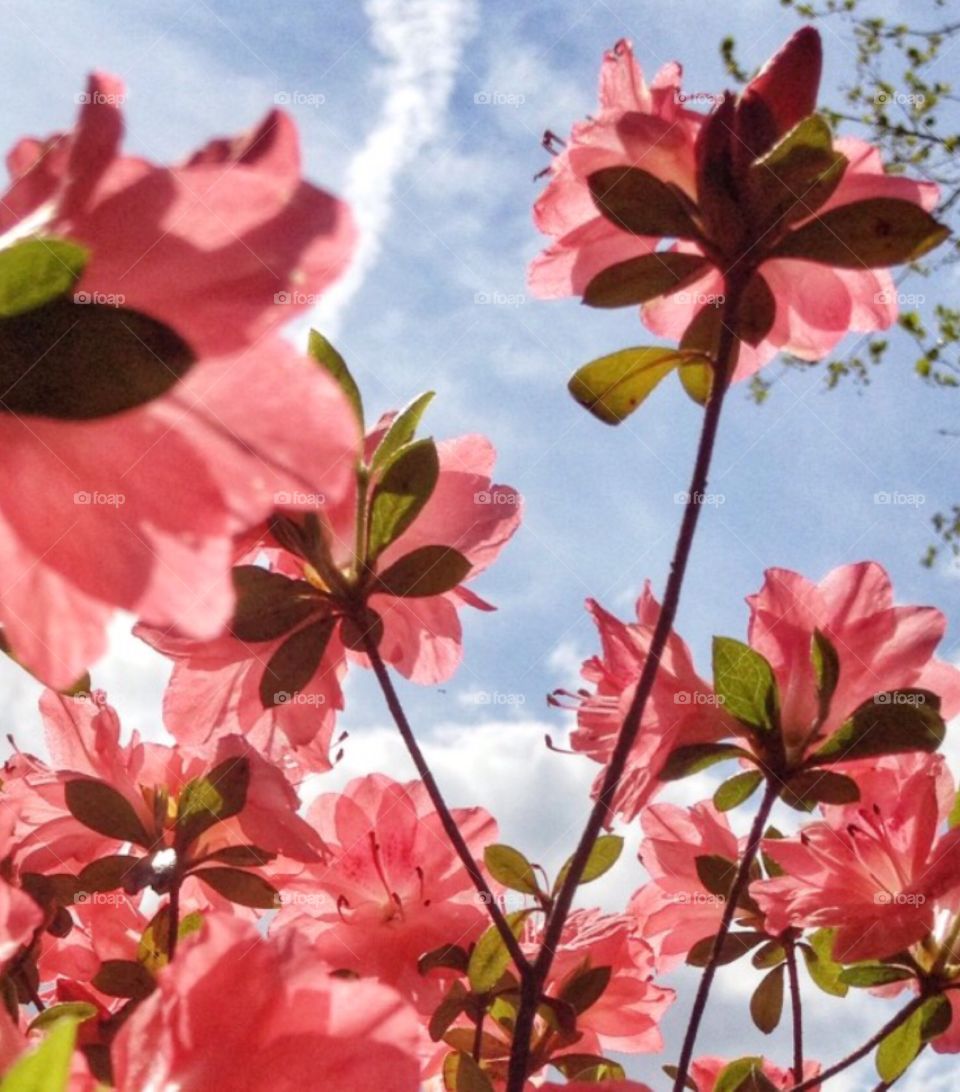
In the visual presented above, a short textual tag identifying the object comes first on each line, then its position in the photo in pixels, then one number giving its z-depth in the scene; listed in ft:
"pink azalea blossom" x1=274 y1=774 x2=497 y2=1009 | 1.39
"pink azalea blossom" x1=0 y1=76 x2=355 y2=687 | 0.69
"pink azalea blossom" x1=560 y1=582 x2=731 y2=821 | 1.27
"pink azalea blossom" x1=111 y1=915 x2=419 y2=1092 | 0.81
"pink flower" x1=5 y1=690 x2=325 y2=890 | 1.27
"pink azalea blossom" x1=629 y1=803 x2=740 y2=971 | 1.48
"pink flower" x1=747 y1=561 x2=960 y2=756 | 1.31
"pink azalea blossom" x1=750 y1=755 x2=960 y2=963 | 1.31
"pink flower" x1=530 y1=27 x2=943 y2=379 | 1.13
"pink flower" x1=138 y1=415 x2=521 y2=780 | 1.23
